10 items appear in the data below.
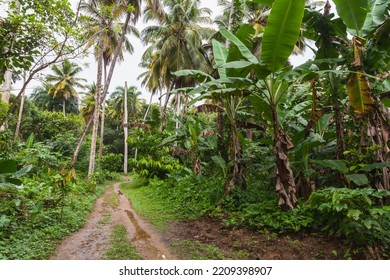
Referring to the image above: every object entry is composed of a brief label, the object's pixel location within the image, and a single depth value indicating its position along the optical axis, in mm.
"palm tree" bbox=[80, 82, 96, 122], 28250
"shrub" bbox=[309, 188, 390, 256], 3410
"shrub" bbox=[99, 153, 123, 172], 21031
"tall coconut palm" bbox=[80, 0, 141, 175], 11868
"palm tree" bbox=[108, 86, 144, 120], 32156
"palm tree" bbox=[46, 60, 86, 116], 28344
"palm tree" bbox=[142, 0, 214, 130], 17875
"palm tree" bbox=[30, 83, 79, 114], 33844
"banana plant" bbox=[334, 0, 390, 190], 4059
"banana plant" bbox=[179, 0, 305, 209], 3994
